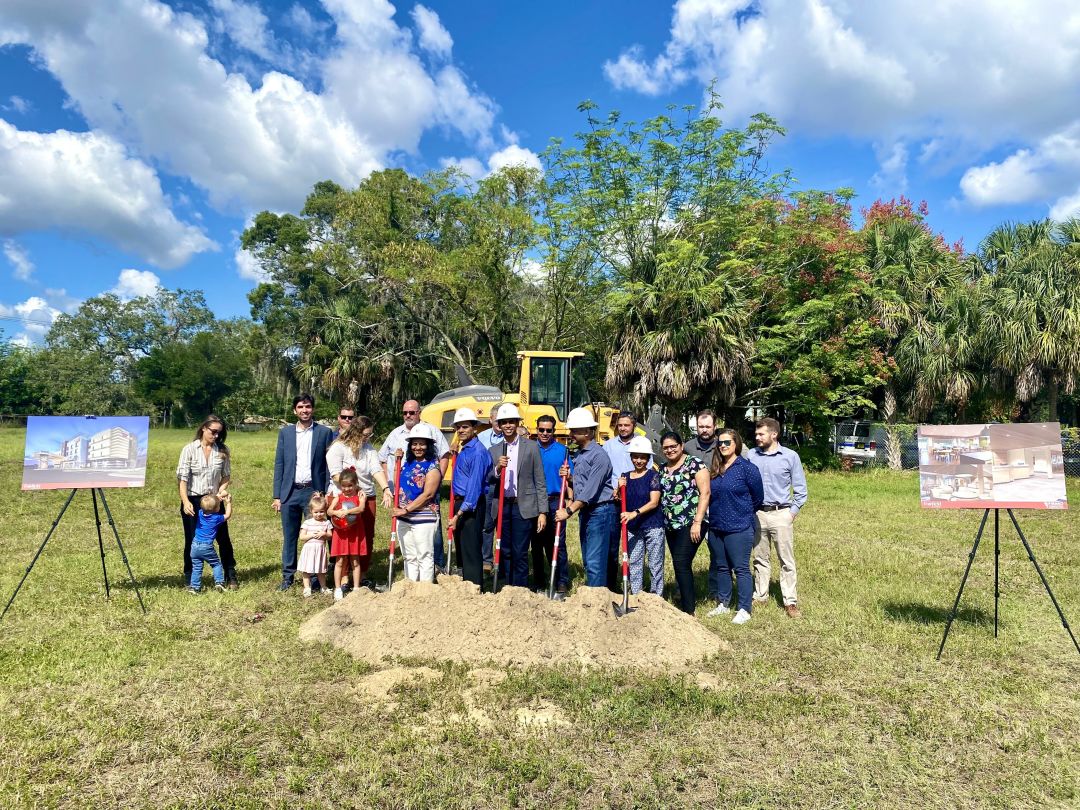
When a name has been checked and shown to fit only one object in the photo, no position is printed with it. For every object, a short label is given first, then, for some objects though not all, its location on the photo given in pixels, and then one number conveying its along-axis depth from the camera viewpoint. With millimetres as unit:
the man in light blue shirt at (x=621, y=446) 6316
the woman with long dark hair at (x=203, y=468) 6430
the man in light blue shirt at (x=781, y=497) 5996
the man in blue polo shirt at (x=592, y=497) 5750
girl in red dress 6266
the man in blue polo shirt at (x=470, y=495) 5828
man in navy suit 6578
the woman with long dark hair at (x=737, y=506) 5723
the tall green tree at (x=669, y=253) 17219
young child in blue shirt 6445
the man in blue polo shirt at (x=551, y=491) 6320
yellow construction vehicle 12141
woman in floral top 5785
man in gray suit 5930
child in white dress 6445
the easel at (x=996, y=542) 4837
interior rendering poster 5098
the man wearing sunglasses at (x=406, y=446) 6234
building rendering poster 6086
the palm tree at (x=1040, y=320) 16328
